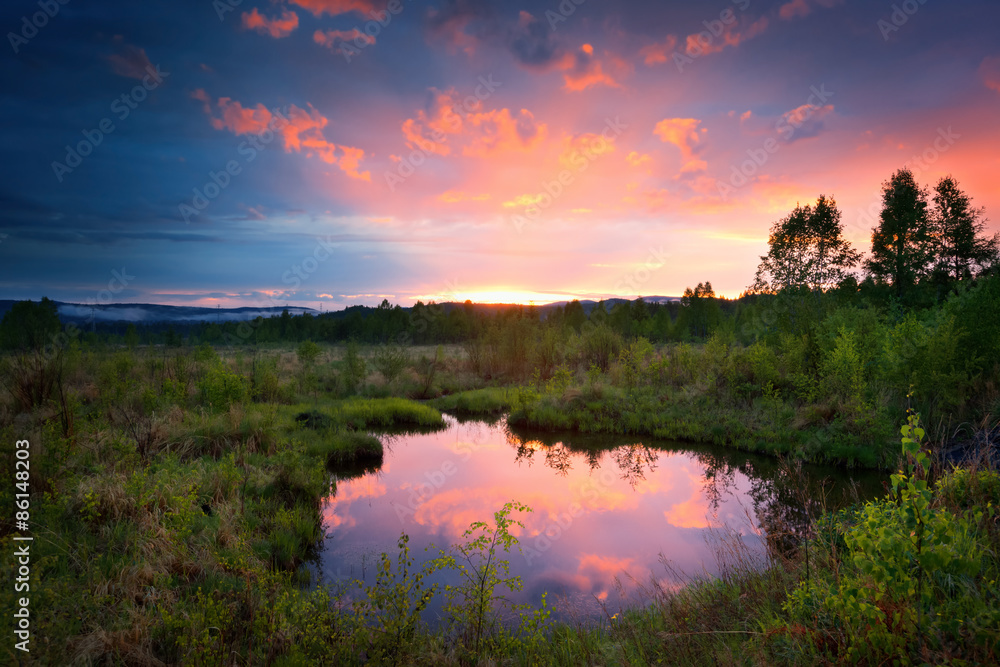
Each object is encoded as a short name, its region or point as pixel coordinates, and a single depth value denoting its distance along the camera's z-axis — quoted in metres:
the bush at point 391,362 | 24.86
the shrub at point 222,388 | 12.22
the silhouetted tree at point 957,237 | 26.23
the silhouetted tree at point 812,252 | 27.48
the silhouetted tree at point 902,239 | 25.45
